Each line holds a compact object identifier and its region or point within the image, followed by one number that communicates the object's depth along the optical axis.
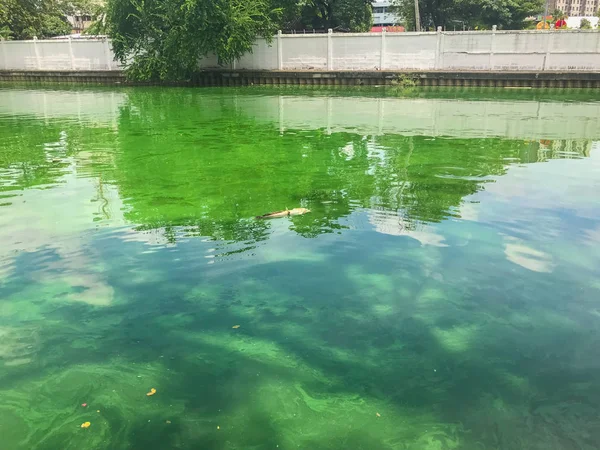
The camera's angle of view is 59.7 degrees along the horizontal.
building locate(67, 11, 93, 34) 61.94
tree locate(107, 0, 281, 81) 20.30
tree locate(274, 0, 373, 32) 30.28
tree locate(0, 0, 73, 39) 28.45
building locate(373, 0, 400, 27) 72.38
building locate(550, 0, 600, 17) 109.00
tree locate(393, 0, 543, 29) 35.59
